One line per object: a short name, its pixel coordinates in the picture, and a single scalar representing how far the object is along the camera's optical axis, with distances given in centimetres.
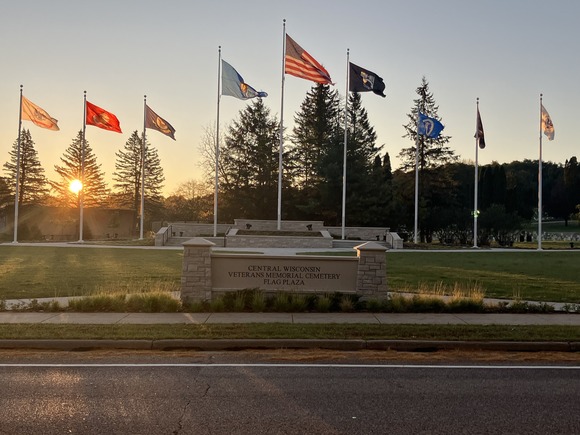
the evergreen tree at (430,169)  6450
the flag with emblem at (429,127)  3625
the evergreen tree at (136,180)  8619
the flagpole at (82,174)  3678
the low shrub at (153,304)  1178
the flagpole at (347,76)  3394
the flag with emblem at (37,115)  3509
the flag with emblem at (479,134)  3800
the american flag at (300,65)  2970
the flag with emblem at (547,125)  3509
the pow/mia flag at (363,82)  3228
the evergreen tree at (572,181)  10650
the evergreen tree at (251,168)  5778
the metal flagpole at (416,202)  4234
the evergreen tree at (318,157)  5288
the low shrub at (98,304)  1170
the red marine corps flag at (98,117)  3516
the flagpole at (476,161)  3822
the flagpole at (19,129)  3770
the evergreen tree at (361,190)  5116
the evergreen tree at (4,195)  7550
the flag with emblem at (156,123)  3609
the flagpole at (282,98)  3308
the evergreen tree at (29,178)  7738
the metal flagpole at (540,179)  4021
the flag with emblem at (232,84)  3162
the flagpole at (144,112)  3653
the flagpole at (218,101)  3343
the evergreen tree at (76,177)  8512
